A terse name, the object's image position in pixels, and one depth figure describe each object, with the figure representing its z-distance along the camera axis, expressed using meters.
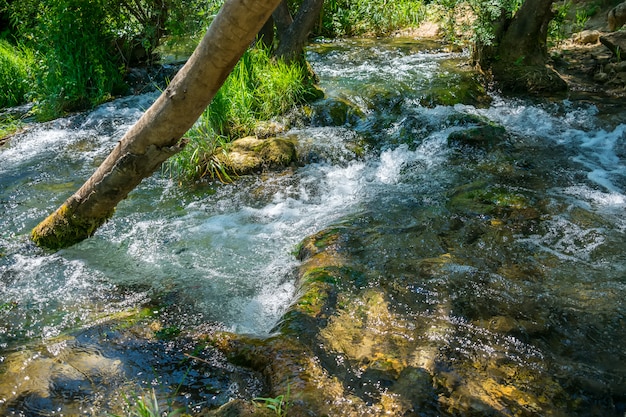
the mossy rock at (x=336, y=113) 7.36
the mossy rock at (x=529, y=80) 8.14
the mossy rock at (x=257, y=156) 6.14
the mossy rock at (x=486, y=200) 4.78
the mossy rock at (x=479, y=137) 6.41
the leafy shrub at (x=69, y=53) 8.06
